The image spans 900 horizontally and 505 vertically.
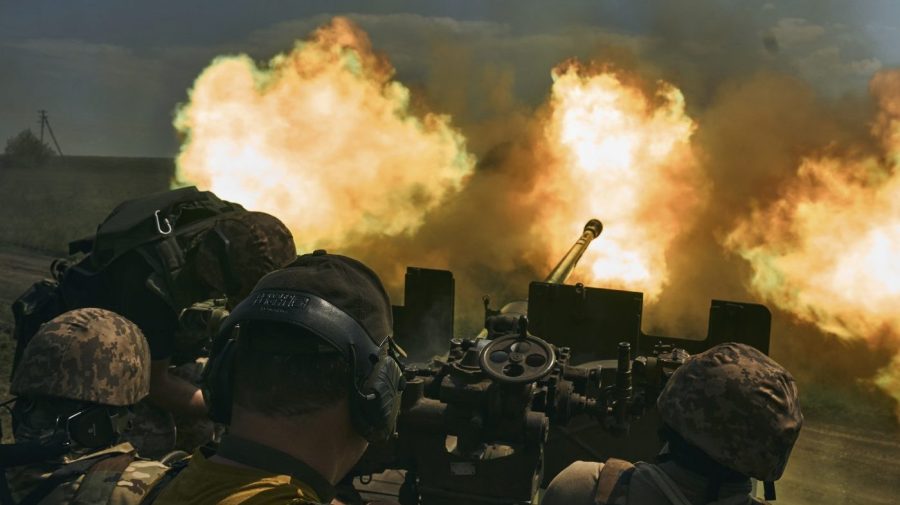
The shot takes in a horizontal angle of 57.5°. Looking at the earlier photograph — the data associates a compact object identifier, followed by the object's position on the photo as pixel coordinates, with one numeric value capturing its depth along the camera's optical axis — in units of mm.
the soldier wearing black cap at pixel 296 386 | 1924
